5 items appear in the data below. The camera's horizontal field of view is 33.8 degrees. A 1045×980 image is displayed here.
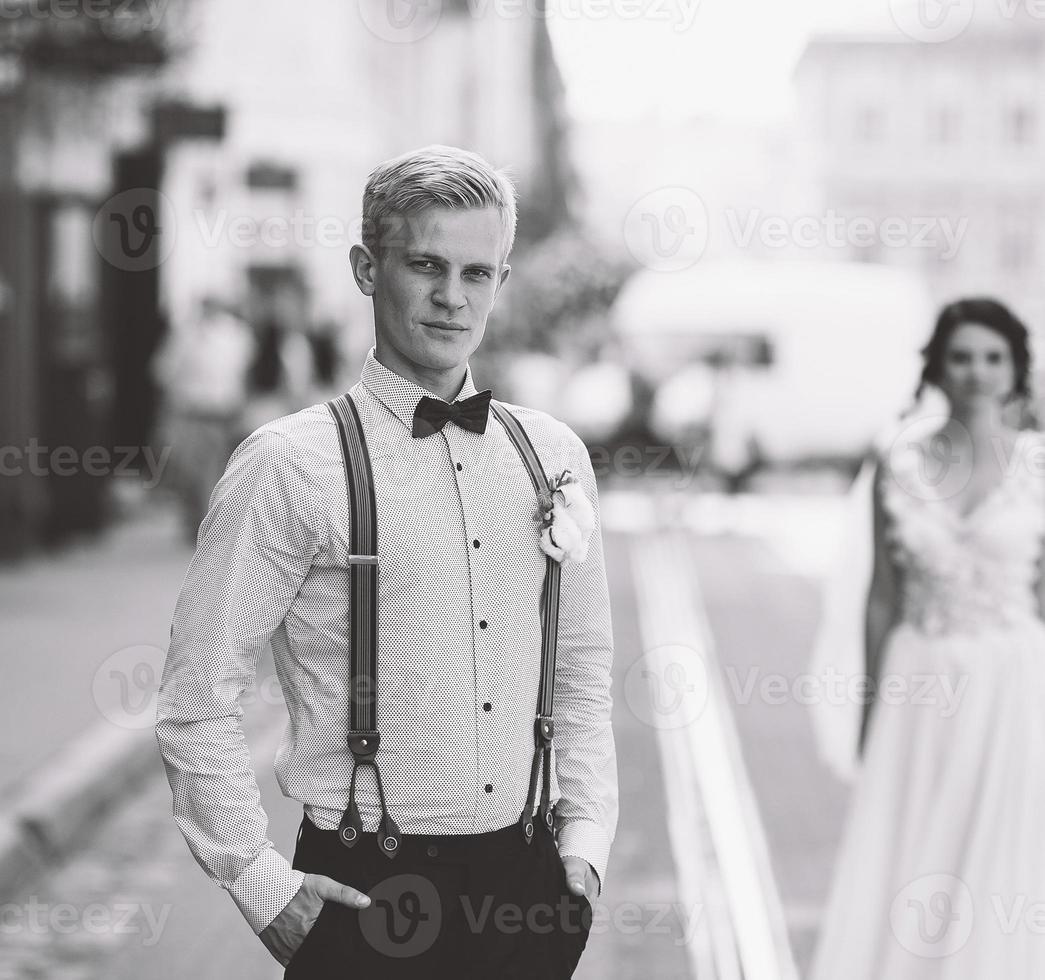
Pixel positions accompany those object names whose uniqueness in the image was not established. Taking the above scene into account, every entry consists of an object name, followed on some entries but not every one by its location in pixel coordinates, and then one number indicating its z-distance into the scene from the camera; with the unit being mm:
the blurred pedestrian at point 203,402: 15250
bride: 4598
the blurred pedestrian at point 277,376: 16562
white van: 28250
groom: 2492
